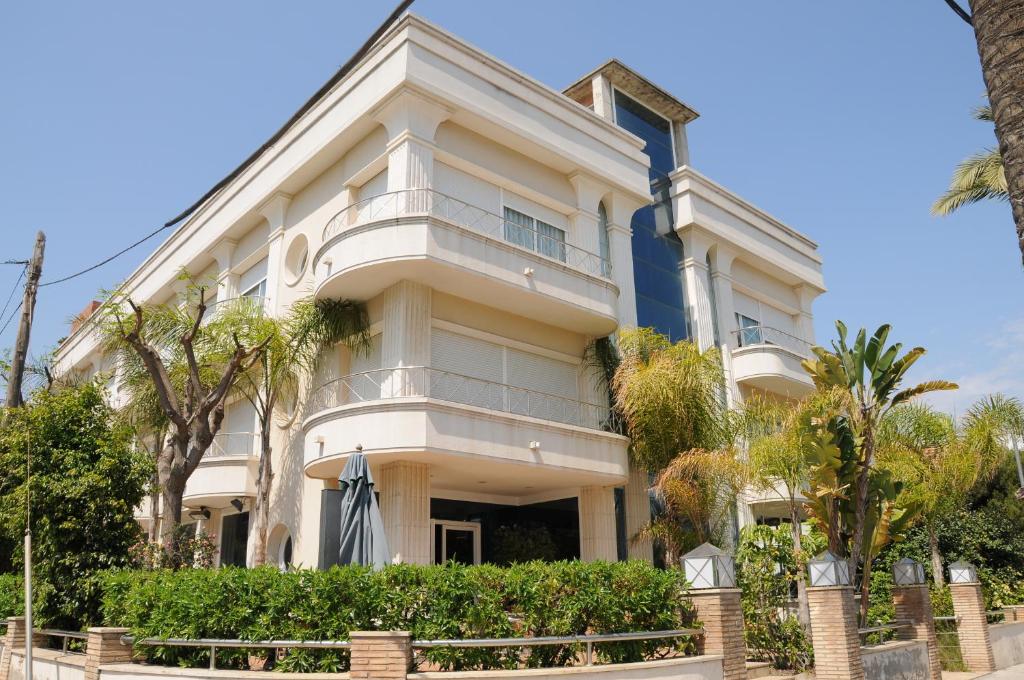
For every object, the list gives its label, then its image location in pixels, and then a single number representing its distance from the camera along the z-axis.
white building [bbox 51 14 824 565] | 16.38
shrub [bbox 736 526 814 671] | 13.12
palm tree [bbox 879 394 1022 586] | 17.69
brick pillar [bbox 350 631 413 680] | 8.88
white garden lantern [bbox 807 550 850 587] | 12.56
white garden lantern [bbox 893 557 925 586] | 15.34
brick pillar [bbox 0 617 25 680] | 14.30
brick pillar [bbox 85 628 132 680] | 10.59
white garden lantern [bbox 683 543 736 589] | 11.65
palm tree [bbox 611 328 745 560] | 17.42
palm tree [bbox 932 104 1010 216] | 22.33
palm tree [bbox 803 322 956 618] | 14.37
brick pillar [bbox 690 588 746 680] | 11.20
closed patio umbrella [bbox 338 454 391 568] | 11.49
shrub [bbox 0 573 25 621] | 15.28
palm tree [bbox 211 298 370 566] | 17.97
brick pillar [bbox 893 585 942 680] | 14.95
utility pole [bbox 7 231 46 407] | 19.22
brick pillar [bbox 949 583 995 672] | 16.58
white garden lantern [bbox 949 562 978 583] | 16.89
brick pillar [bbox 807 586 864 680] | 12.15
